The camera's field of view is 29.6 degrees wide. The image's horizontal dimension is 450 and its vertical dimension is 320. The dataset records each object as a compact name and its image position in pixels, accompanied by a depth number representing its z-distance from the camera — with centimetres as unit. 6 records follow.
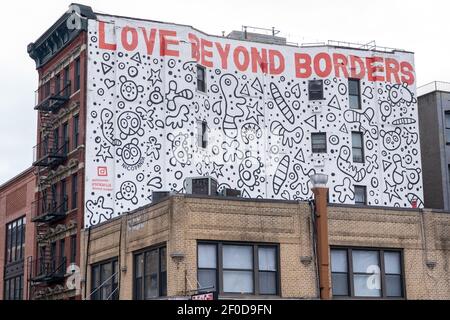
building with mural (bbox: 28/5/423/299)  4806
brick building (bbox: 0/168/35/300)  5588
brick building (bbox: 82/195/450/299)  3188
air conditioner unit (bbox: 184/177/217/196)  3684
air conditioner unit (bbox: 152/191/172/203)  4195
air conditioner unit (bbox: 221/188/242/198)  3652
